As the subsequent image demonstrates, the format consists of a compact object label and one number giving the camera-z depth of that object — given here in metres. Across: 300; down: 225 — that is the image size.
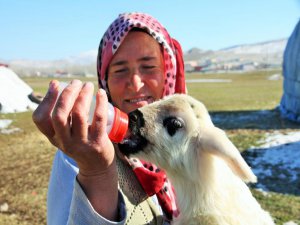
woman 1.37
